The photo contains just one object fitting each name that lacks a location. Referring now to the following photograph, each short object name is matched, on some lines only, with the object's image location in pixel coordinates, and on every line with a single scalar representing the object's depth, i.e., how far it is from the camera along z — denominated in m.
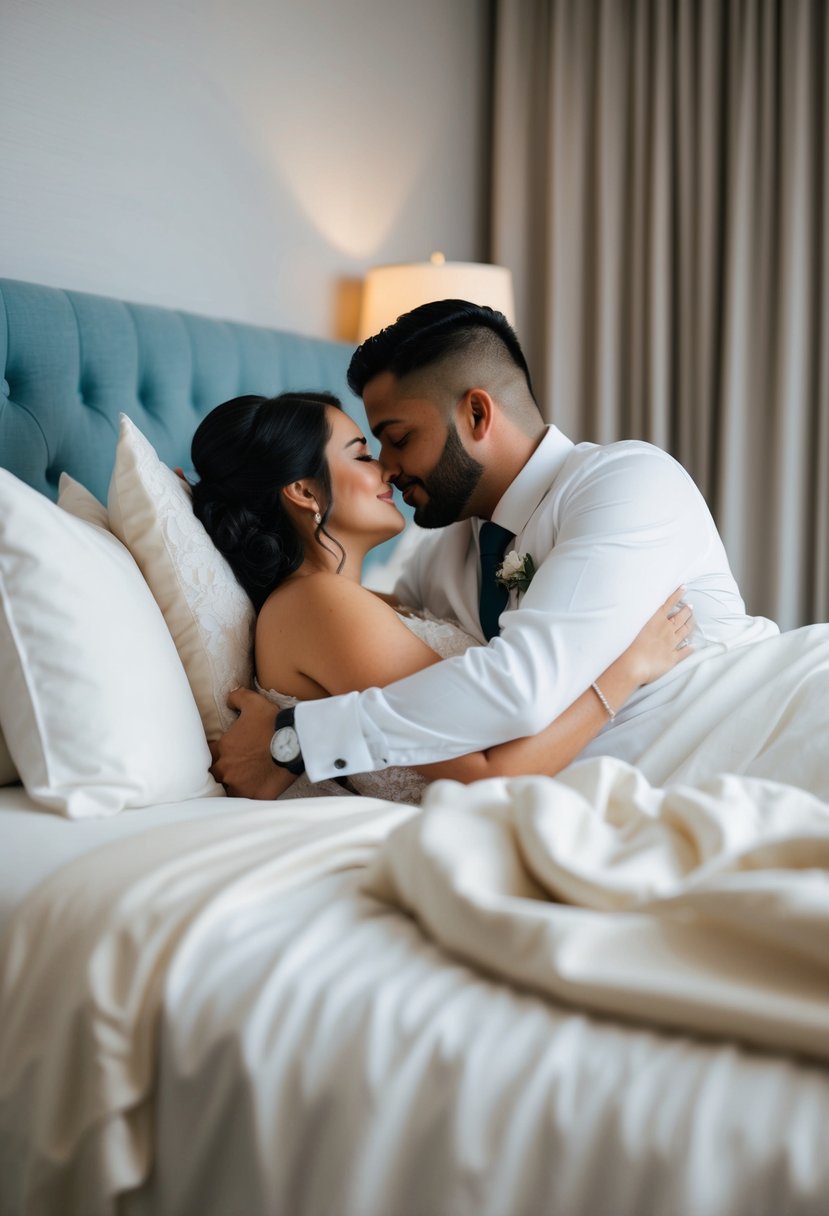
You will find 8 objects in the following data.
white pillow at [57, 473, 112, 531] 1.75
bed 0.76
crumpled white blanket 0.80
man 1.56
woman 1.67
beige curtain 3.56
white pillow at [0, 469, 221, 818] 1.35
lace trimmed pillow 1.67
